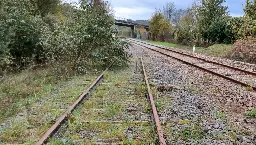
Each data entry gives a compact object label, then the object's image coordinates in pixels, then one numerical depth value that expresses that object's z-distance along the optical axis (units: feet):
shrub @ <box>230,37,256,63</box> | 45.32
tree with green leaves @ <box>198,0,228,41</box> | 87.18
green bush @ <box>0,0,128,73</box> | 27.47
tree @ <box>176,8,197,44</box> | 99.17
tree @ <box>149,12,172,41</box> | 141.30
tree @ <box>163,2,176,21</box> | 210.79
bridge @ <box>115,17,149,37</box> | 203.69
